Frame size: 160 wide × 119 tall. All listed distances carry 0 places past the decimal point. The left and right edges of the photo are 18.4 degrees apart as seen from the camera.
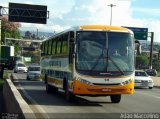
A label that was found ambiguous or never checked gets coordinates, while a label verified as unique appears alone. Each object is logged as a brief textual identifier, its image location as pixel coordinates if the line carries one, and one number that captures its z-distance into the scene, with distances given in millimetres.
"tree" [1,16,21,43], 97025
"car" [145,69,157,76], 72225
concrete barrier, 11316
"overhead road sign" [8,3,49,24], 62906
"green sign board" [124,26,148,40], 68125
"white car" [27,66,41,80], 43538
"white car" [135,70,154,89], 35297
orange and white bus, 18141
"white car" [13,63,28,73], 69000
